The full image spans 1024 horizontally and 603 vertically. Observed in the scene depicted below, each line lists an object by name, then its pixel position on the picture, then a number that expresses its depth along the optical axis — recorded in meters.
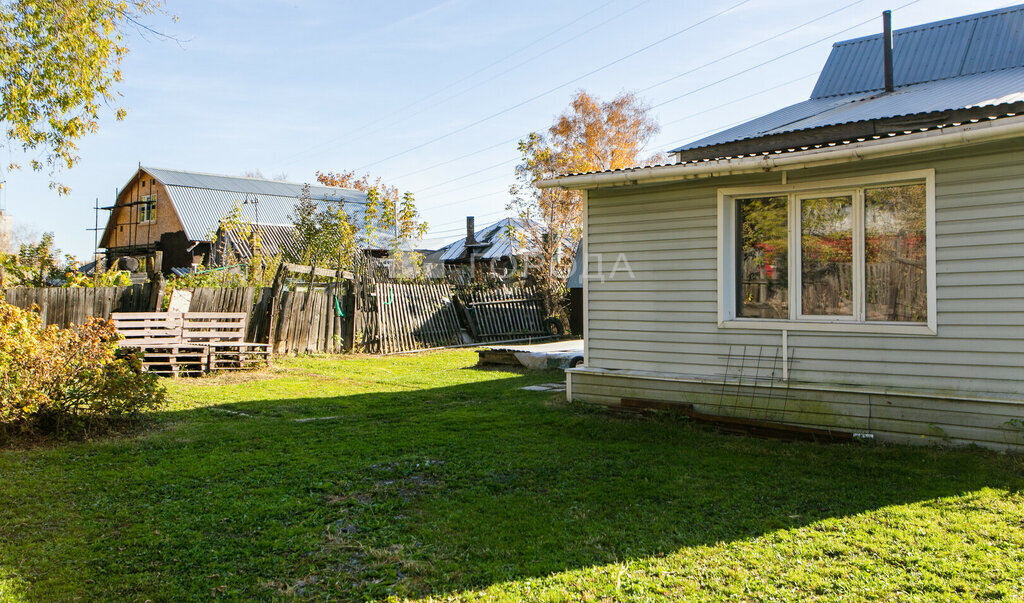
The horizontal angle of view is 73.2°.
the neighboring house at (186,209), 31.08
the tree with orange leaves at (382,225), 20.11
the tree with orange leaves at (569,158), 25.41
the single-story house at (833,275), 5.83
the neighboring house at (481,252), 32.89
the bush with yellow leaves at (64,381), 6.16
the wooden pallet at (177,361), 10.84
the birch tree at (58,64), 9.01
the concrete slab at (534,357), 12.34
